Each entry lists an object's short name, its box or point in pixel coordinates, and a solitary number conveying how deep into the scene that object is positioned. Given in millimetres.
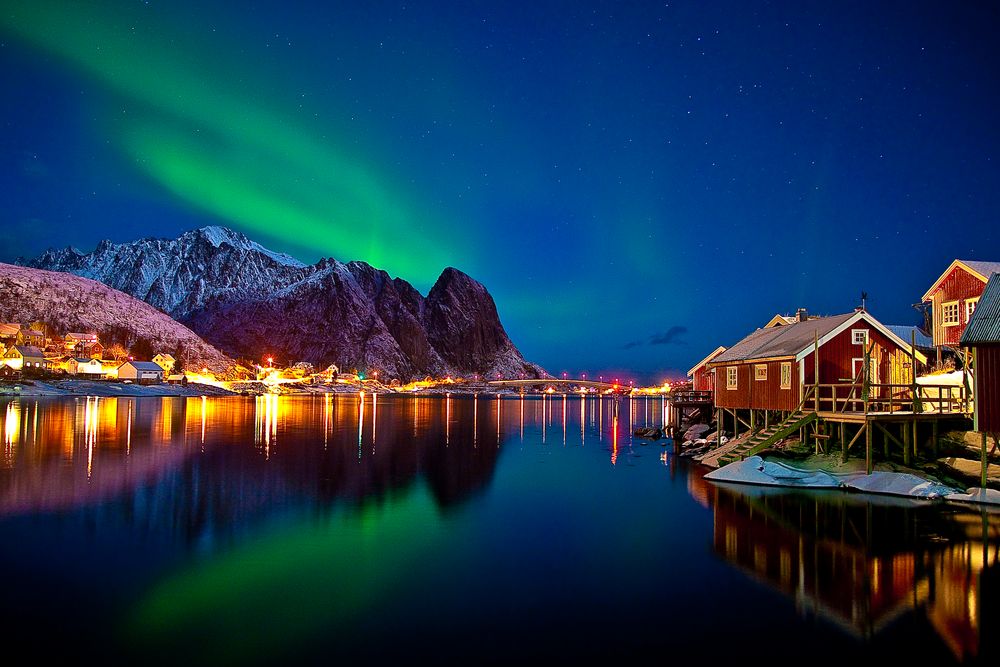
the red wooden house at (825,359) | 32344
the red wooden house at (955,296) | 37375
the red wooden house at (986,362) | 22609
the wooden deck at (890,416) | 26844
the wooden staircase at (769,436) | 30203
